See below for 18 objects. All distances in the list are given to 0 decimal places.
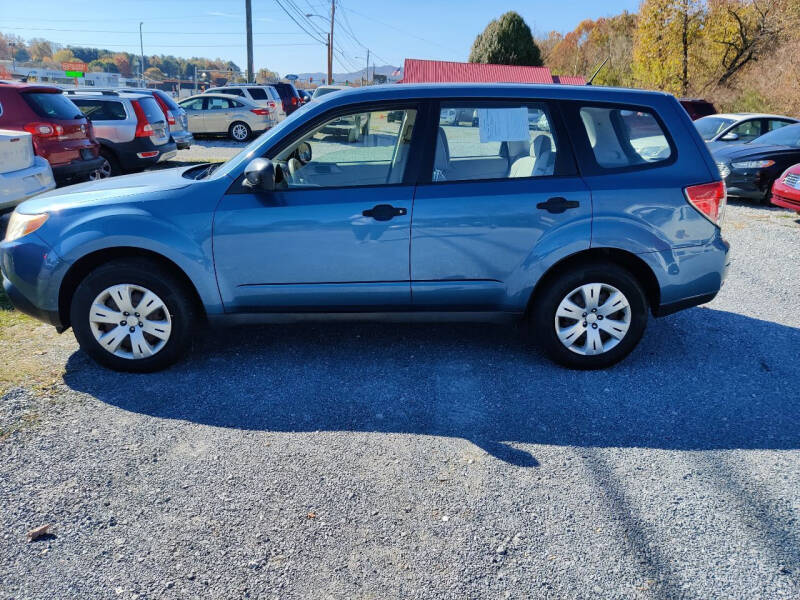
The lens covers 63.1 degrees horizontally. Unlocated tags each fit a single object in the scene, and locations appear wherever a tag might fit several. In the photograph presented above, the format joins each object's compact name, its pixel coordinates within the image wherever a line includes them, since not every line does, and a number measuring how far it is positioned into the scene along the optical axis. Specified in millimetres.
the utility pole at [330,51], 58869
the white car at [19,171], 6707
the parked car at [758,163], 10789
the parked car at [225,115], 21172
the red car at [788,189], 9156
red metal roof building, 45094
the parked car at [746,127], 12750
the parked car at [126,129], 12039
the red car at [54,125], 8438
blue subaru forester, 4062
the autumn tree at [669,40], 28500
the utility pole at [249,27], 30094
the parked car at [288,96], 25528
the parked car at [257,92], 23234
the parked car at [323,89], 23614
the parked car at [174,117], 14492
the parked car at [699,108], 17344
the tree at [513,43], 54094
